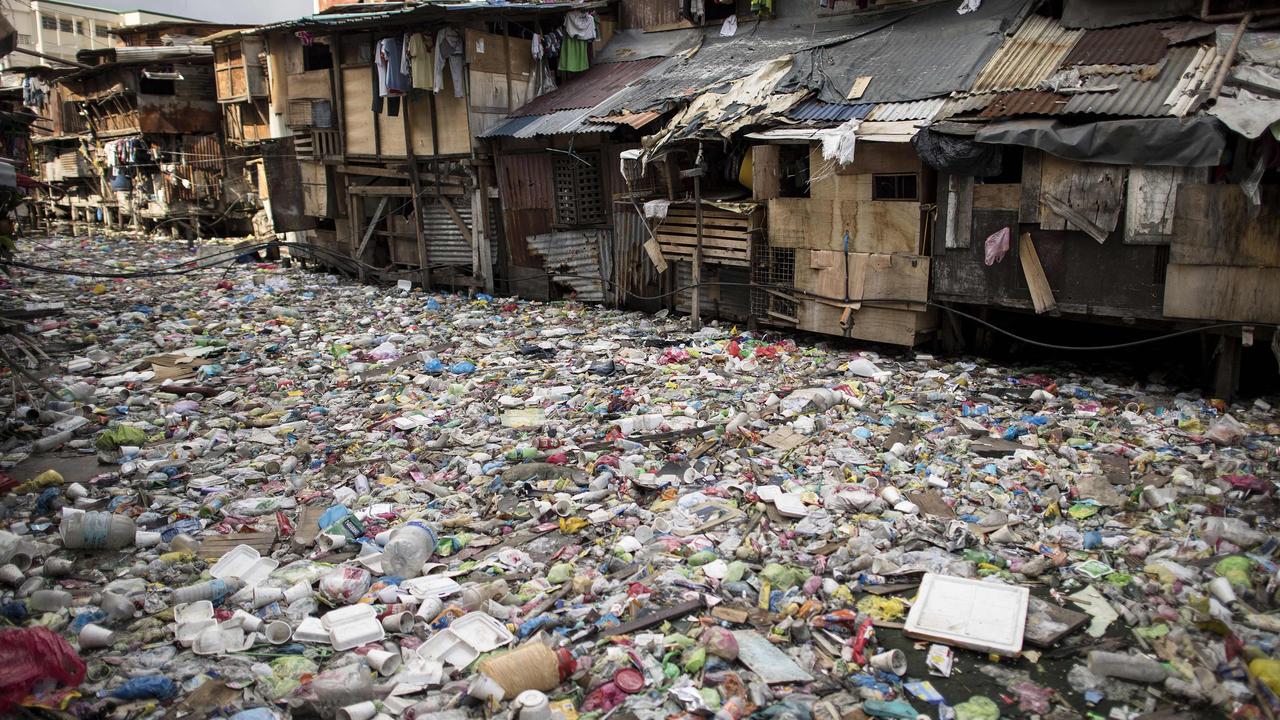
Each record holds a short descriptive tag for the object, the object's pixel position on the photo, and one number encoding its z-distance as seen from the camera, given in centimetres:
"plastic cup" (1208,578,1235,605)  440
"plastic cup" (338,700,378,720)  374
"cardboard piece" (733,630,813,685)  400
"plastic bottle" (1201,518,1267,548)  493
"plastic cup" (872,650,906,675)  405
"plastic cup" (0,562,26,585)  494
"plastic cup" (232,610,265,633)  448
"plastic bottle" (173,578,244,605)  480
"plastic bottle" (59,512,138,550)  542
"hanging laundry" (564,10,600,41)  1451
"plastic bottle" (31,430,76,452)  738
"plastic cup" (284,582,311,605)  480
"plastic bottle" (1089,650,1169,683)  394
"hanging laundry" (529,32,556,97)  1499
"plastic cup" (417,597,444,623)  462
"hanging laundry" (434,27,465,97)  1375
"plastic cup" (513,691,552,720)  362
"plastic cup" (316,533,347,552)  551
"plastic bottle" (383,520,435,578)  512
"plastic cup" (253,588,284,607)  478
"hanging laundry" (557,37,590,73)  1476
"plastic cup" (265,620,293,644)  441
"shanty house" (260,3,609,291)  1405
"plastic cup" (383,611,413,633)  450
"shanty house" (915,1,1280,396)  722
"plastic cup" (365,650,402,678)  416
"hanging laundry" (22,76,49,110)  2616
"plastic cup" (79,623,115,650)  436
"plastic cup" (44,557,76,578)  515
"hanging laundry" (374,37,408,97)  1413
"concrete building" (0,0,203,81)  3344
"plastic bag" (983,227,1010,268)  859
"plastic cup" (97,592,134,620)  462
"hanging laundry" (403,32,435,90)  1386
